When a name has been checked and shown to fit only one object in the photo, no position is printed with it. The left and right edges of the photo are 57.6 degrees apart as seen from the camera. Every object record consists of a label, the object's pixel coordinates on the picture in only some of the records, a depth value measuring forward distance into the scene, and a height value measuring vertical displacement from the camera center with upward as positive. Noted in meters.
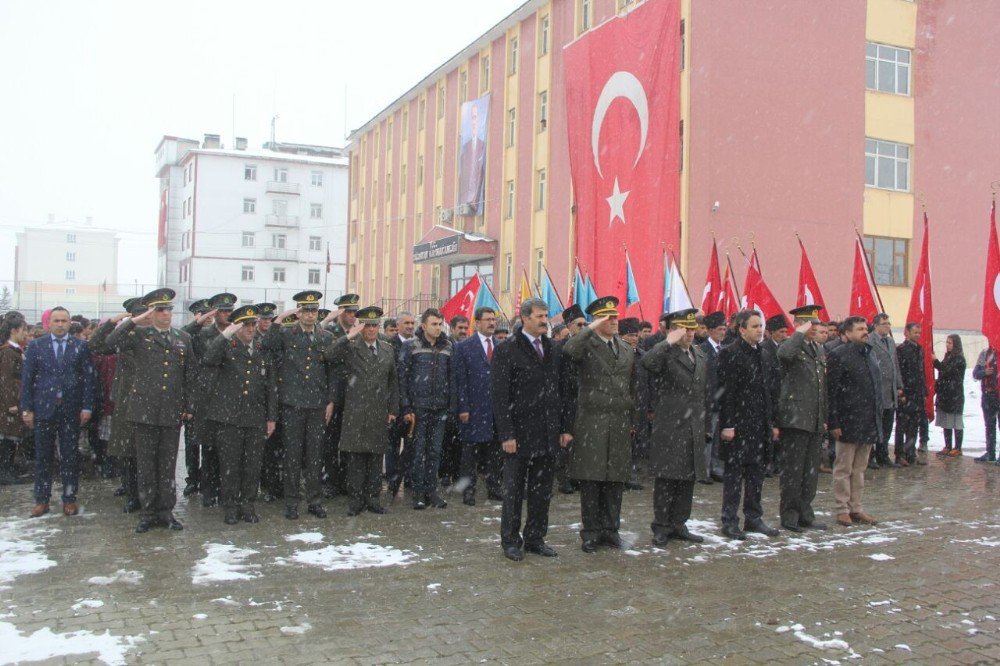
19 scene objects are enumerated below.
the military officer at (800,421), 8.16 -0.65
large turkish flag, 19.62 +4.68
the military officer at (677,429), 7.44 -0.69
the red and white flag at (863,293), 13.79 +0.89
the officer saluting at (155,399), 7.85 -0.59
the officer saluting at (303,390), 8.87 -0.53
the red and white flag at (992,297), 13.06 +0.84
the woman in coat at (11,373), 10.16 -0.51
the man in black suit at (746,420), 7.92 -0.63
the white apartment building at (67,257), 103.94 +8.42
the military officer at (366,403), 8.75 -0.64
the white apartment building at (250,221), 71.94 +9.28
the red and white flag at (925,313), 13.34 +0.61
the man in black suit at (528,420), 7.04 -0.60
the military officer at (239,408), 8.27 -0.69
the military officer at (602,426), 7.23 -0.66
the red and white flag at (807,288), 14.16 +0.97
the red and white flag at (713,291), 15.87 +0.98
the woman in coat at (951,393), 13.80 -0.60
